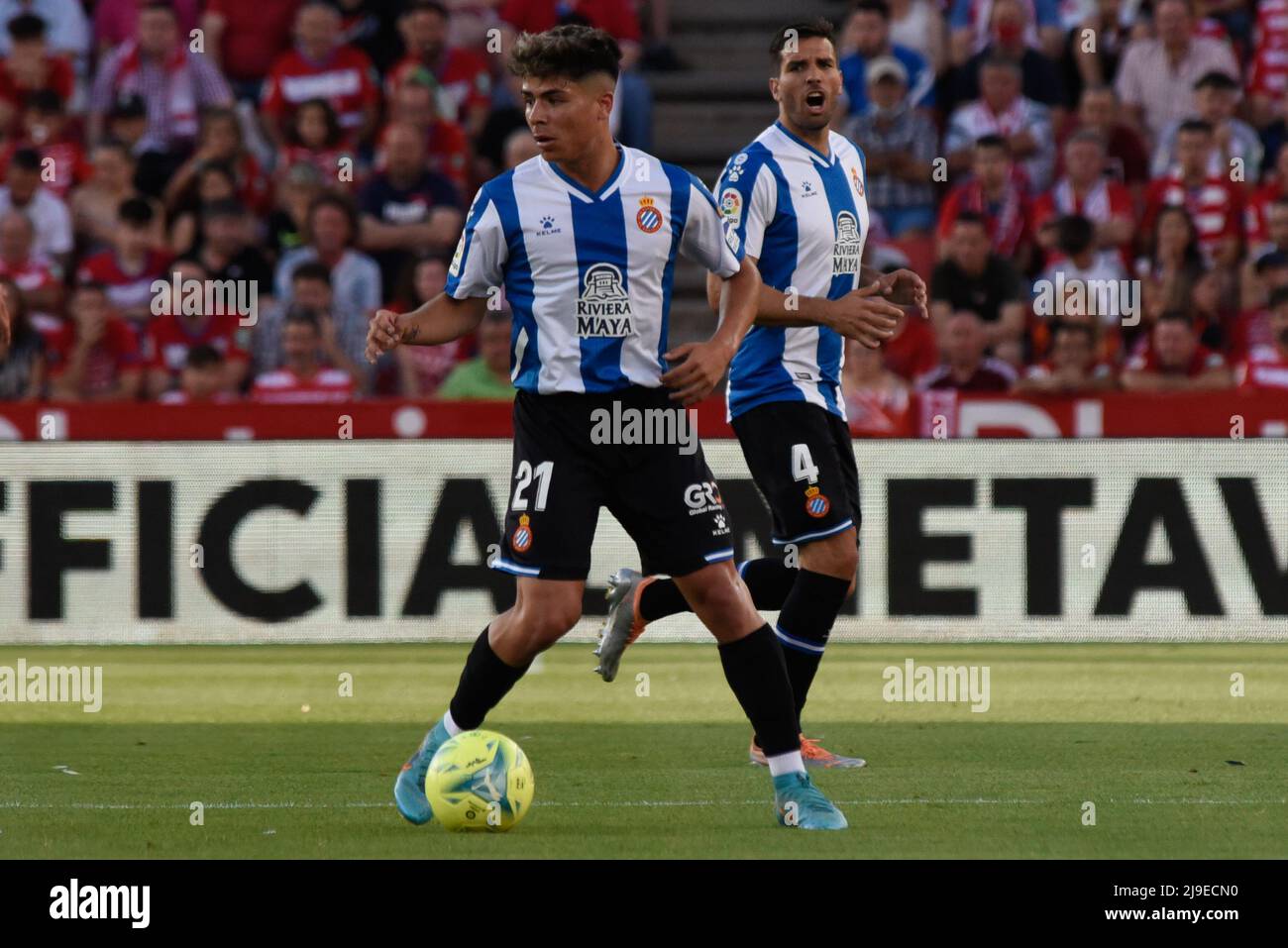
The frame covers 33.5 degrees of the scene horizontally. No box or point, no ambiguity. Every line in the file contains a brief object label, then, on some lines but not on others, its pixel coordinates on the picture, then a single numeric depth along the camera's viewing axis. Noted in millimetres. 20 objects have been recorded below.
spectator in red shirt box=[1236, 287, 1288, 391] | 12695
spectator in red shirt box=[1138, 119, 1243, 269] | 14258
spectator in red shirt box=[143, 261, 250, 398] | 13781
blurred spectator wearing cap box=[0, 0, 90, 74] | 16109
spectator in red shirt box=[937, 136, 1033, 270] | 14320
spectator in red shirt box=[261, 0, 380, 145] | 15367
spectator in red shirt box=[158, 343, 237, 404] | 13359
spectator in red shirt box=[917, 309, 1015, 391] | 12320
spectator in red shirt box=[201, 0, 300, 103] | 15797
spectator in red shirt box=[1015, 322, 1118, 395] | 12398
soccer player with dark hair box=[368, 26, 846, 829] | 5852
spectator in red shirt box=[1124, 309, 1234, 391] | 13016
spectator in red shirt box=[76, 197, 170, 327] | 14484
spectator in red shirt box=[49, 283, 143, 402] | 13742
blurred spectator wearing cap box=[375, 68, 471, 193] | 15000
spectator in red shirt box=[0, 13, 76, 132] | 15789
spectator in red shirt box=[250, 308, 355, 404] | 13094
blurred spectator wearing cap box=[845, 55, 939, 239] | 14688
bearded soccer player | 7207
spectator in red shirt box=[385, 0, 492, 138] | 15406
